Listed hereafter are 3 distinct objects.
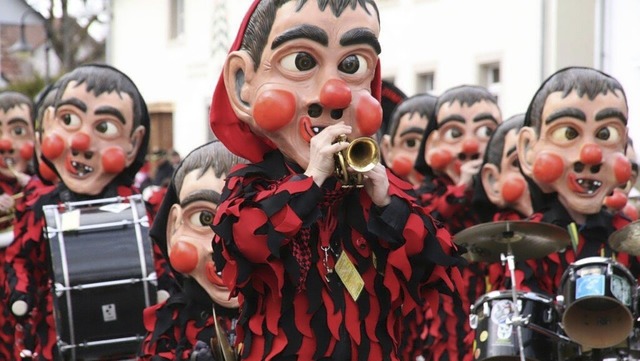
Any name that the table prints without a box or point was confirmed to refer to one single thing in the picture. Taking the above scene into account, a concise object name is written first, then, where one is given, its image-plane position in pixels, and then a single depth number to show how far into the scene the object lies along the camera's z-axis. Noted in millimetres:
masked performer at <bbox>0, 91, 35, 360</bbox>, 12984
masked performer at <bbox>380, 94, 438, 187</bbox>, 13305
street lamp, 29486
